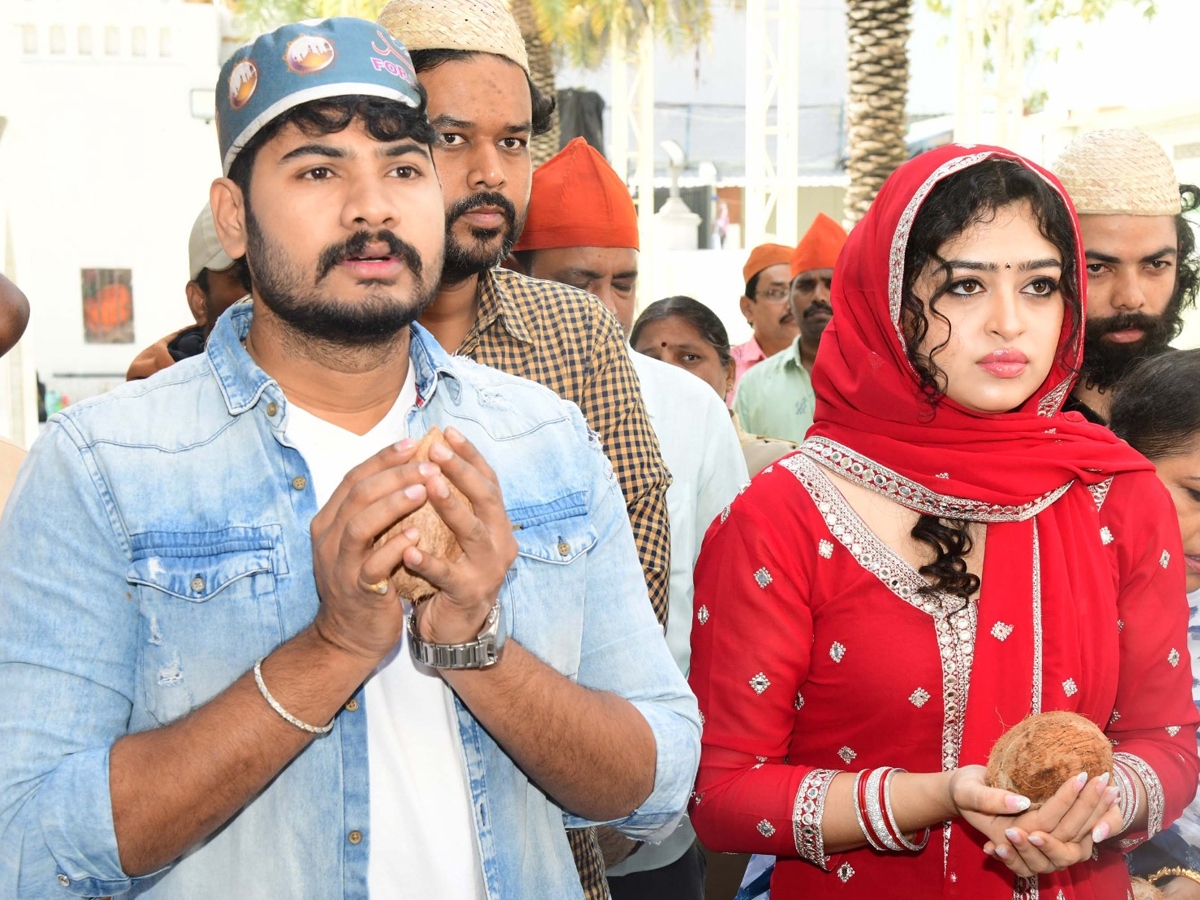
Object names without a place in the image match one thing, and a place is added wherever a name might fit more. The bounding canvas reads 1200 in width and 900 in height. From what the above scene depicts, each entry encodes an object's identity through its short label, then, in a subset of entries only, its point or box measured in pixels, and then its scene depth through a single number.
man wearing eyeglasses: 8.03
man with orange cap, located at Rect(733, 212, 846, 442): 6.54
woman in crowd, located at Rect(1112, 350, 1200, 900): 2.97
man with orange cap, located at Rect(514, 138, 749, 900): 3.24
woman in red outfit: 2.29
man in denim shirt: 1.59
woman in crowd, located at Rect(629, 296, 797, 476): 5.36
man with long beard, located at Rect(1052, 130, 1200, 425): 3.26
